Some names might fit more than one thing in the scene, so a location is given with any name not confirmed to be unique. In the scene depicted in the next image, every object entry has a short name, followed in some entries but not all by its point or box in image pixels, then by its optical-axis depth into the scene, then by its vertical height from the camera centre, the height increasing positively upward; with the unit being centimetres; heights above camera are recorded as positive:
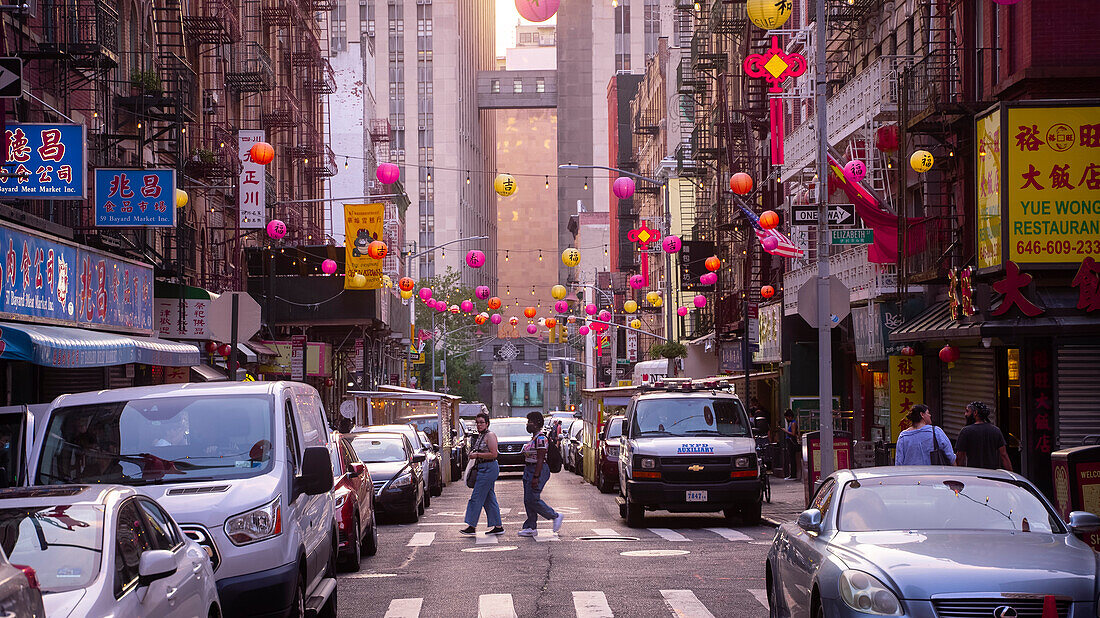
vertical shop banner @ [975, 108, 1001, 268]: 2203 +195
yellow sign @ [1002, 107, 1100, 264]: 2153 +194
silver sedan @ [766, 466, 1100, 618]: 809 -150
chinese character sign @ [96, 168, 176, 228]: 2558 +215
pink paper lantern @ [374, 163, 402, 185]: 3700 +382
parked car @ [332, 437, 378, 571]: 1622 -236
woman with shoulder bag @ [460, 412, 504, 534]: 2075 -248
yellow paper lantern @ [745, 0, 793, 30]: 2283 +495
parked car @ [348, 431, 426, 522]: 2359 -266
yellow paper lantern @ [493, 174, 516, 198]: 3978 +374
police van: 2166 -234
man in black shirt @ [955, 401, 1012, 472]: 1714 -164
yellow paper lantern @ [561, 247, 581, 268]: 5478 +228
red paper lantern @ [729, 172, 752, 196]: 3300 +306
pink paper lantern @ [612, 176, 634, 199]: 4146 +379
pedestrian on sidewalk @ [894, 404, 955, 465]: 1686 -159
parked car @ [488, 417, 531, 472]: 4525 -408
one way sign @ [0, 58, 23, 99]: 1628 +277
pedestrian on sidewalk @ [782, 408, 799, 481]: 3609 -339
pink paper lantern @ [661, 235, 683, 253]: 5024 +254
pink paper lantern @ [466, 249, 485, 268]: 4991 +205
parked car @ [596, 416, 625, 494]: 3294 -339
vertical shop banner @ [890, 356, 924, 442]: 2964 -159
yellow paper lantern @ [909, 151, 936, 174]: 2383 +256
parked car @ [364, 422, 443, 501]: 2743 -334
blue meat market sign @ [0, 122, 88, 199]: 2061 +234
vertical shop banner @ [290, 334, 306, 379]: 3862 -121
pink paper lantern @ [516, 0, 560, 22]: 3662 +811
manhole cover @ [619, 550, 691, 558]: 1755 -305
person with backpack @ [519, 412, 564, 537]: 2089 -252
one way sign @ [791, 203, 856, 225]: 2194 +154
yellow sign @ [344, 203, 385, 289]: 4538 +266
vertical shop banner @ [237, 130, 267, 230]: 3891 +372
